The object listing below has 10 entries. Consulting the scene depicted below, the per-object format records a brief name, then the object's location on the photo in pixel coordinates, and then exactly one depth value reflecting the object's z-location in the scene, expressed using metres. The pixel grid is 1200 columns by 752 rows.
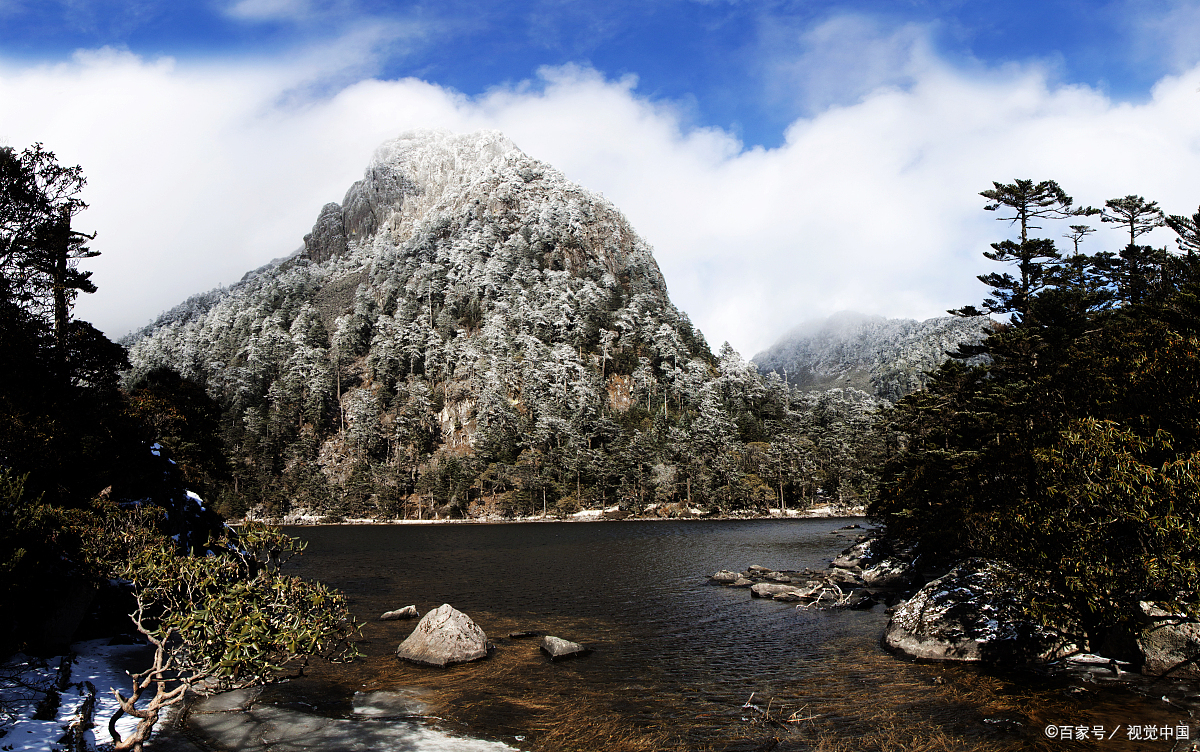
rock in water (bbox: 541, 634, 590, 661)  25.06
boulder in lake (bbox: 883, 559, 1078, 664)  21.84
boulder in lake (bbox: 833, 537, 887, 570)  47.46
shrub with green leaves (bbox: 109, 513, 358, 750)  11.47
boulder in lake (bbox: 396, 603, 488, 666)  24.17
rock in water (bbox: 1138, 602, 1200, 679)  19.34
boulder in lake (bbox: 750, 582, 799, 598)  38.16
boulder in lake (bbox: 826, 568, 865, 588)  41.09
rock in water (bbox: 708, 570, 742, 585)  43.91
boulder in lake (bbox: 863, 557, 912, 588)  40.75
